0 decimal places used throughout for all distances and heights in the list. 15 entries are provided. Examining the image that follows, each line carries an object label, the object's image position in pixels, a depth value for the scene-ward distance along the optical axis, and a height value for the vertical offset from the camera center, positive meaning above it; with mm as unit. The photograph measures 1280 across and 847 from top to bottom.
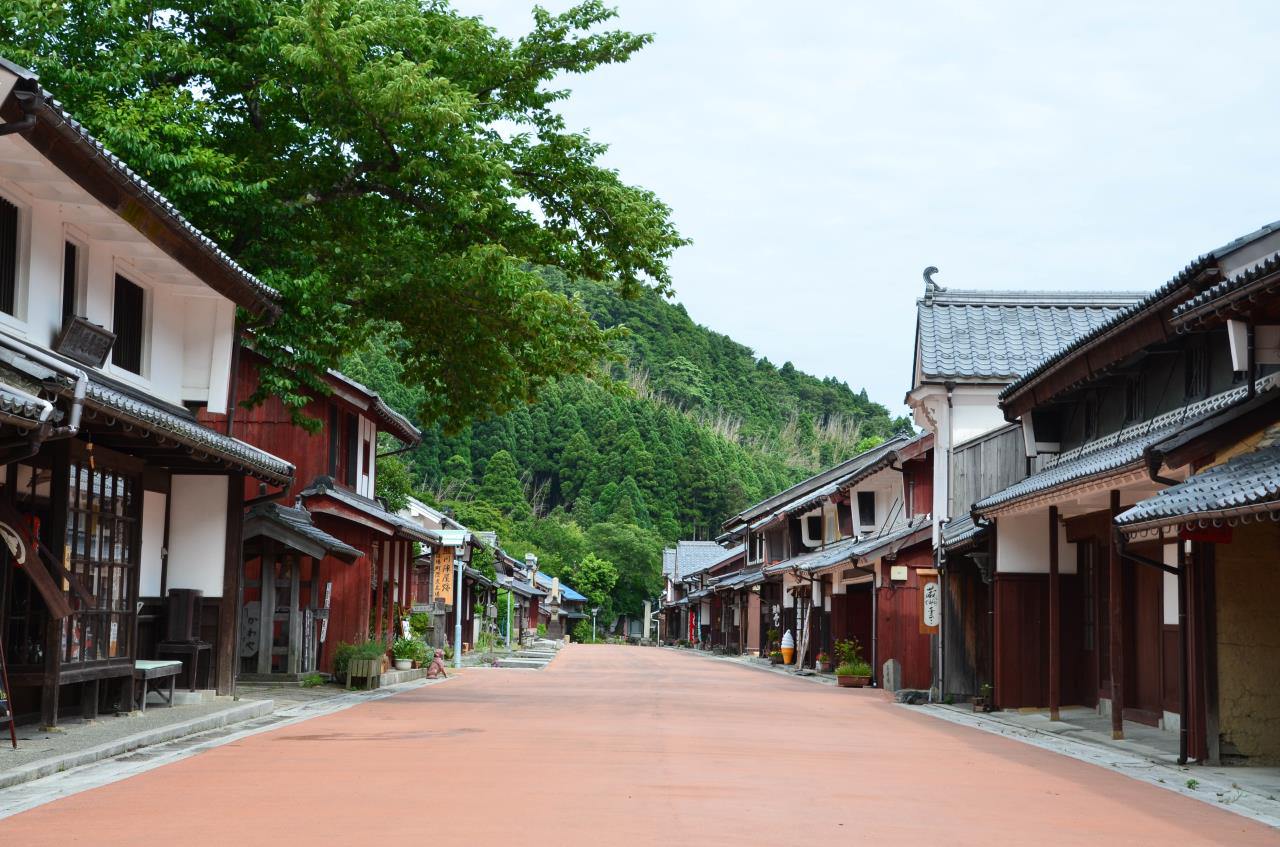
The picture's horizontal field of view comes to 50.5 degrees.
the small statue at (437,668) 29047 -2014
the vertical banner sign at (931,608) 24359 -454
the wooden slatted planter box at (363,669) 23156 -1631
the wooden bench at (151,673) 15414 -1186
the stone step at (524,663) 40375 -2690
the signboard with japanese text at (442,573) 34969 +40
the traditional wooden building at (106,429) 11711 +1332
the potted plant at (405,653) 28781 -1674
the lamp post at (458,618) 36656 -1158
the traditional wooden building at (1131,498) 12398 +1022
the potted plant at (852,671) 29562 -1961
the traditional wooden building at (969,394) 23078 +3245
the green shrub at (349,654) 23414 -1386
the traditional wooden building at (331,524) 23812 +959
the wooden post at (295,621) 23516 -843
